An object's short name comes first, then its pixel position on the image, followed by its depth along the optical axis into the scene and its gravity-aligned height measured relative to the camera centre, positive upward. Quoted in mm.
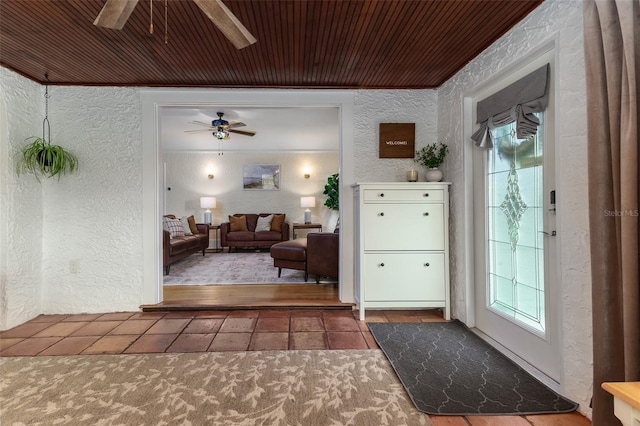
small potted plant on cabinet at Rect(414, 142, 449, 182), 2783 +532
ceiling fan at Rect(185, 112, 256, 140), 4574 +1394
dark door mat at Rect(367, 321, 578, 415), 1527 -953
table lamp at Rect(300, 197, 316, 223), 7023 +283
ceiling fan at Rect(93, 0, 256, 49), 1312 +904
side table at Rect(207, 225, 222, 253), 6684 -520
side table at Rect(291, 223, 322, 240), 6887 -239
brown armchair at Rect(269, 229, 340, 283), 3703 -508
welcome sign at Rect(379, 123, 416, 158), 3037 +754
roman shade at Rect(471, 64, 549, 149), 1770 +687
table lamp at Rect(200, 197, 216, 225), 6910 +282
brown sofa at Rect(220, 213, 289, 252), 6434 -460
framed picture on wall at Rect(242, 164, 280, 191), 7238 +941
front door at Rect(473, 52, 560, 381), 1758 -213
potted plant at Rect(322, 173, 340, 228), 6203 +500
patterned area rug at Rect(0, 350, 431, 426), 1448 -939
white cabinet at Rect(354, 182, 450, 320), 2674 -258
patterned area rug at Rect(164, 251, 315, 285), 4027 -826
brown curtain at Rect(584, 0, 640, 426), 1077 +89
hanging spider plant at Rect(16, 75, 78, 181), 2684 +532
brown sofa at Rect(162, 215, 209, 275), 4273 -462
